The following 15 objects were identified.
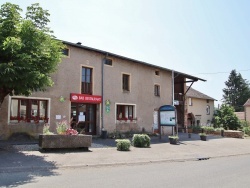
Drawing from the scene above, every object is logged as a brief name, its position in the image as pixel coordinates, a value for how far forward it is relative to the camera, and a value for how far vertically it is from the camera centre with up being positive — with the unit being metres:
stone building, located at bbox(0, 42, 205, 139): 16.78 +1.68
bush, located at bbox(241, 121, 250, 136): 32.75 -1.07
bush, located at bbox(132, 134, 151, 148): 15.58 -1.15
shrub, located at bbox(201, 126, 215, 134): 29.29 -1.04
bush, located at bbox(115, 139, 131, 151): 13.78 -1.21
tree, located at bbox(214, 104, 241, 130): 33.50 +0.11
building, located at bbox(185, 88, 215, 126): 37.53 +1.67
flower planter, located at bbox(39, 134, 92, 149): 12.02 -0.92
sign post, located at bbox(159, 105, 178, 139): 20.39 +0.30
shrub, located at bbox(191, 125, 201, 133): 30.50 -0.97
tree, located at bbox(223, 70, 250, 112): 69.81 +7.34
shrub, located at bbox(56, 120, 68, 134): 12.72 -0.35
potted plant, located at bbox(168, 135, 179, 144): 18.11 -1.25
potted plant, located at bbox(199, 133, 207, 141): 21.88 -1.32
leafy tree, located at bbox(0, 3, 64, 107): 9.96 +2.57
